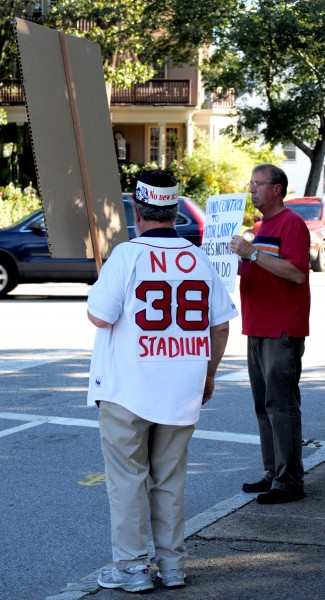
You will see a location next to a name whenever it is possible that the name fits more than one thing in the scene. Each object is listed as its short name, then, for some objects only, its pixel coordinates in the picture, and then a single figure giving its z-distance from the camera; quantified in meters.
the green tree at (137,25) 29.36
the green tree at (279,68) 31.88
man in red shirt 5.92
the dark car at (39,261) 18.98
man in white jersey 4.45
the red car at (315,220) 24.50
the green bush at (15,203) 28.50
